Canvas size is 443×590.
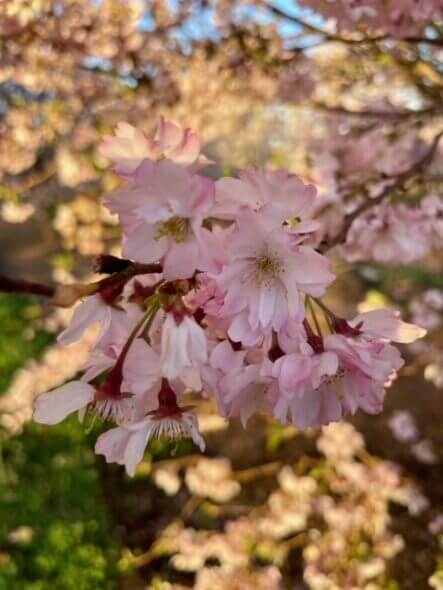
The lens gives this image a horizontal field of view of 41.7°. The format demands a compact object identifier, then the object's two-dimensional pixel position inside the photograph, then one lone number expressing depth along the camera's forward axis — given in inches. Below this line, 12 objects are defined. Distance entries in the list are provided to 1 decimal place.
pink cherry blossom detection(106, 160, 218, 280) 6.1
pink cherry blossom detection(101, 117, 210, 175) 6.2
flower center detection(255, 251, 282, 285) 6.6
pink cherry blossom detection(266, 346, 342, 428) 6.5
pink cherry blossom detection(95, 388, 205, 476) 6.9
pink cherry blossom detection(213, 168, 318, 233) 6.4
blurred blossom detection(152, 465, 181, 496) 36.7
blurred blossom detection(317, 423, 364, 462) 34.8
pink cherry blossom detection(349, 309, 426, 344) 7.3
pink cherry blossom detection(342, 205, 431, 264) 14.1
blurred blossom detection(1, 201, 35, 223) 46.6
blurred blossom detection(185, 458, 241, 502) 35.7
